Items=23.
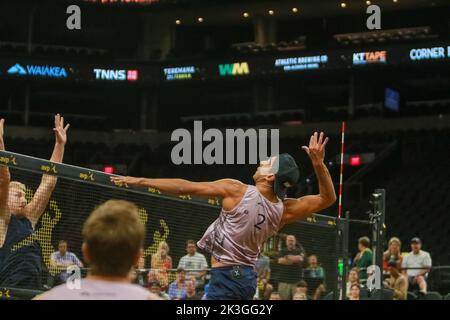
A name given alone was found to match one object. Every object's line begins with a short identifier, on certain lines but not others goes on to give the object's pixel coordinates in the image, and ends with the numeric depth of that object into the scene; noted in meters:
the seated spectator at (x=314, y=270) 10.88
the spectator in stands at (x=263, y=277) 10.74
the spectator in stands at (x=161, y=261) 9.18
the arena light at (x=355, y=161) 29.34
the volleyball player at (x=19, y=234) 7.38
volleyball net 7.63
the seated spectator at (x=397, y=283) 13.43
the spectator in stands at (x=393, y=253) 14.67
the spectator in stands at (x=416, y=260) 15.04
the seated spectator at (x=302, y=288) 10.77
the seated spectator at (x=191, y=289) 9.95
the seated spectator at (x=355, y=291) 11.95
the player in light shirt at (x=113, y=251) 3.40
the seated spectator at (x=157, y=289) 9.27
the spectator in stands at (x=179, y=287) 9.68
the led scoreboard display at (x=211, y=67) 31.89
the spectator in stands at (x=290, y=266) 10.82
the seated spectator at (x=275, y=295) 10.63
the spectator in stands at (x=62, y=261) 8.07
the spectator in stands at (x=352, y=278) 12.20
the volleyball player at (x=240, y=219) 7.04
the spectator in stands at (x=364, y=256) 14.12
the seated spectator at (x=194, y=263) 9.63
